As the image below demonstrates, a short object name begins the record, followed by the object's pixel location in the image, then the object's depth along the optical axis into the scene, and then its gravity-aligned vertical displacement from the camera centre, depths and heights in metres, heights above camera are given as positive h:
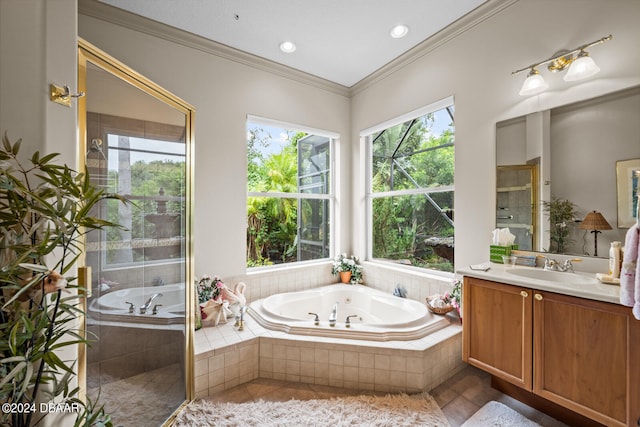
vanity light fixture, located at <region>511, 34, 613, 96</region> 1.64 +0.94
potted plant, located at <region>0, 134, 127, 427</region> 0.76 -0.20
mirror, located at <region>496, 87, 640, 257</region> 1.60 +0.27
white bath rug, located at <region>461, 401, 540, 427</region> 1.65 -1.27
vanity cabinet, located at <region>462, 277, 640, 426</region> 1.26 -0.71
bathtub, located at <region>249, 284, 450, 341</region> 2.10 -0.90
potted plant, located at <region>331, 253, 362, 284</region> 3.34 -0.69
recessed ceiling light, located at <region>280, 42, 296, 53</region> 2.59 +1.61
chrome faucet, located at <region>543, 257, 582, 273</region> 1.76 -0.34
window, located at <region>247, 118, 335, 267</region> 3.03 +0.25
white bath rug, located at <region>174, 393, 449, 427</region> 1.66 -1.26
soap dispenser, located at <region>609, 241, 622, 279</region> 1.50 -0.25
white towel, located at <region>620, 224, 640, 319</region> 1.17 -0.26
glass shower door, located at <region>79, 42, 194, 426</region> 1.33 -0.19
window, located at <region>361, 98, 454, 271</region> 2.67 +0.28
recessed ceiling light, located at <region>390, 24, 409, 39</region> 2.37 +1.62
